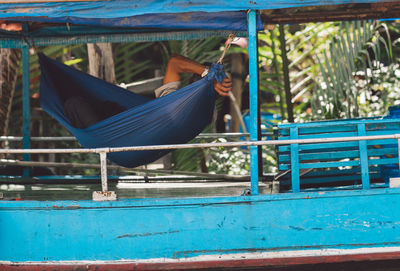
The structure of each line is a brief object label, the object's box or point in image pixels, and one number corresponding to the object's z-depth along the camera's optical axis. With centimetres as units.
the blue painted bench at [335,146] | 876
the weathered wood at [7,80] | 1445
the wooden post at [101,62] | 1383
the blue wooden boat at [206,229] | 838
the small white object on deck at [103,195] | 852
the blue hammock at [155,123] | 937
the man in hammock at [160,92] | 1072
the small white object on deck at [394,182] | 854
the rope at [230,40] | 926
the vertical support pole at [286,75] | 1502
